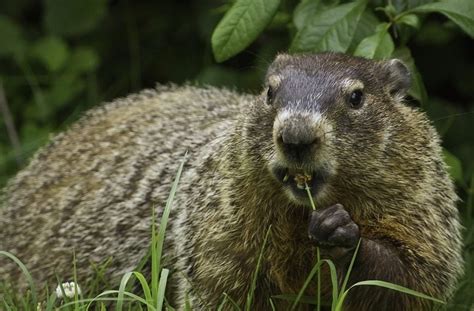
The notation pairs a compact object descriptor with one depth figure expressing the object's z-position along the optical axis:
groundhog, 7.21
